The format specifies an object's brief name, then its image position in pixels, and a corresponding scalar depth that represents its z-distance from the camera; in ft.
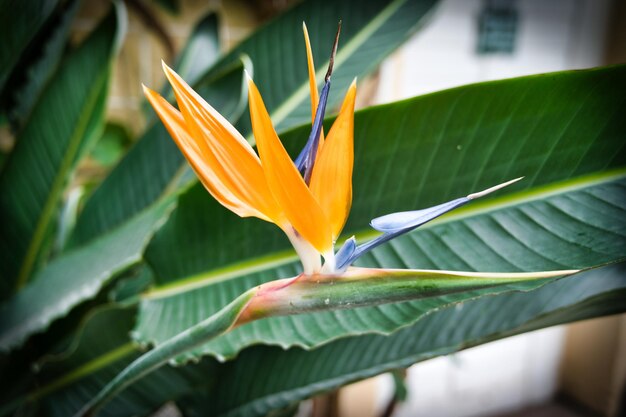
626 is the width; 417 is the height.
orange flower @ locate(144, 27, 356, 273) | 0.53
